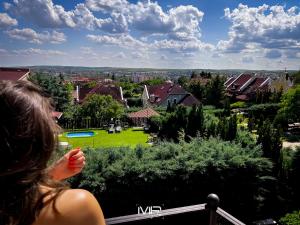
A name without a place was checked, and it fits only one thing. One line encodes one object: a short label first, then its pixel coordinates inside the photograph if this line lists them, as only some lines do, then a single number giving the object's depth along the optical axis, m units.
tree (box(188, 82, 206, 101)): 37.41
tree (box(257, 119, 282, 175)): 9.99
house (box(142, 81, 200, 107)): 31.58
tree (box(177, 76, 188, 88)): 55.43
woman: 0.67
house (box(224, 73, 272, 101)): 36.19
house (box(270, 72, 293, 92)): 34.40
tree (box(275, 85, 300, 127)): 21.47
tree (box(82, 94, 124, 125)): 26.98
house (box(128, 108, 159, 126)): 25.63
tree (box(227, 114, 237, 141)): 12.78
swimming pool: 23.86
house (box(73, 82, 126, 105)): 35.48
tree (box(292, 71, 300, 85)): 25.51
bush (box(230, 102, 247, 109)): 33.19
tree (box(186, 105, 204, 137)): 15.68
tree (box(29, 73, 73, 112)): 30.21
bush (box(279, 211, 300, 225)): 7.31
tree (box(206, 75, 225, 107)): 32.37
